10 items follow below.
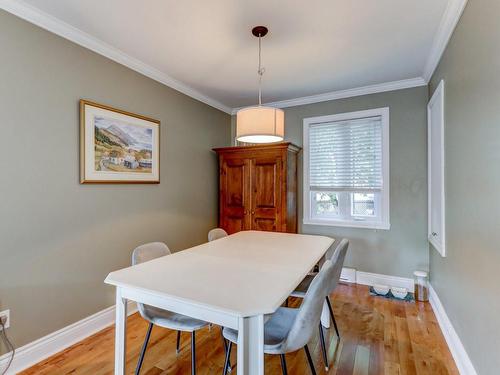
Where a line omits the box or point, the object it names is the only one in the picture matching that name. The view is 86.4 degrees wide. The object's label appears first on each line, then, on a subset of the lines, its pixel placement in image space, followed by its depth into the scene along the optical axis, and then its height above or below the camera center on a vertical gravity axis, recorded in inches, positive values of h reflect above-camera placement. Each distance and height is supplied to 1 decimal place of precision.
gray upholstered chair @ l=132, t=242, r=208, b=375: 60.2 -30.7
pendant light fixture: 78.0 +19.5
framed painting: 88.5 +15.4
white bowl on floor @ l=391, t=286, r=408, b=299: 115.7 -46.0
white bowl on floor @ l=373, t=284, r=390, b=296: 119.0 -45.8
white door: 92.6 +7.2
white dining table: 43.8 -19.4
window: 130.0 +9.3
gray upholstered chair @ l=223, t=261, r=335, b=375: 51.0 -27.1
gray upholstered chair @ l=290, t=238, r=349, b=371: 69.3 -24.6
